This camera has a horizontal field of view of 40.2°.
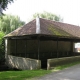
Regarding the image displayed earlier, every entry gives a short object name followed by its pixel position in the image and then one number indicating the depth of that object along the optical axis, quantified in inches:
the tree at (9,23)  879.0
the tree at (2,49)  601.3
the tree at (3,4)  385.8
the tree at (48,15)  1162.2
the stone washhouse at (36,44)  435.4
